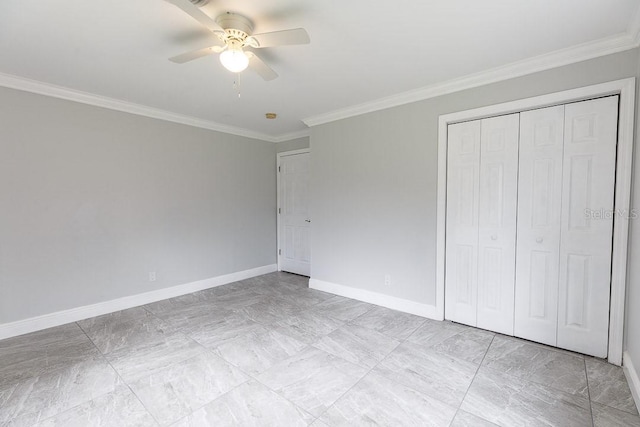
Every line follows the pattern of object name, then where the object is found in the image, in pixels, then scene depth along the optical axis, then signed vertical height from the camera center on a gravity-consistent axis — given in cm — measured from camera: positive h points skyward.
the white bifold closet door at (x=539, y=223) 238 -20
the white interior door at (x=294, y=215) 482 -25
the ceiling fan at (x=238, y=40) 170 +101
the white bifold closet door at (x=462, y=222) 279 -22
